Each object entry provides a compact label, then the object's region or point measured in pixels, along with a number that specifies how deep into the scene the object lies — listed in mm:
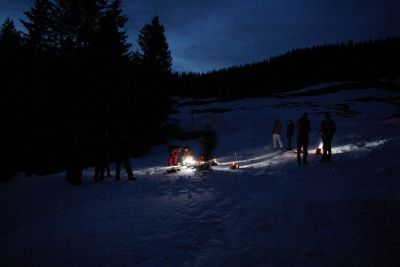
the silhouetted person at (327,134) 12781
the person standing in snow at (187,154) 16078
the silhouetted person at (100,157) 11602
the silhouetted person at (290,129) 18891
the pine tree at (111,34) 18906
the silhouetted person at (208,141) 14055
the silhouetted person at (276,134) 19016
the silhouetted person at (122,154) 11555
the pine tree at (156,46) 31508
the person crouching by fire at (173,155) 16922
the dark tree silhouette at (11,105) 22641
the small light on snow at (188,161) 15923
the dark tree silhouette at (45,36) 18641
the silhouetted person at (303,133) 12742
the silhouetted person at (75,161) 11125
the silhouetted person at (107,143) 11883
